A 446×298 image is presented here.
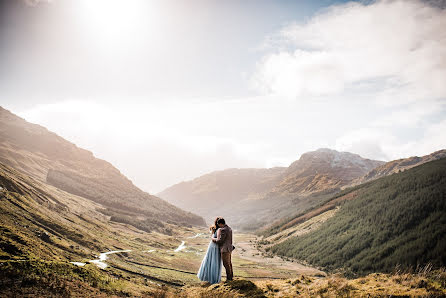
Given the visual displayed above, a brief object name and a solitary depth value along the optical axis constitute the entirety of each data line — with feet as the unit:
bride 50.04
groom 47.85
